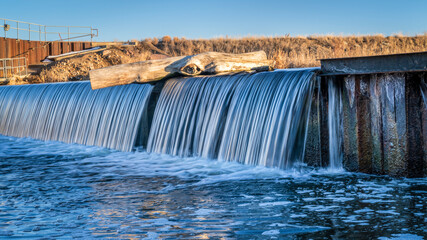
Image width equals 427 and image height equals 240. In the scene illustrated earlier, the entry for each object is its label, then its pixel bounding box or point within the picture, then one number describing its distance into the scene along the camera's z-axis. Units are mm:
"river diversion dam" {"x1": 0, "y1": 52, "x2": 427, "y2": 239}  4609
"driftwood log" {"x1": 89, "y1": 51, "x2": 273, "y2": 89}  10219
